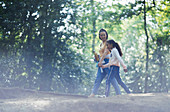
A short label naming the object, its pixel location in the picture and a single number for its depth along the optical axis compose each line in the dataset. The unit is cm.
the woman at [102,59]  752
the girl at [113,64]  733
